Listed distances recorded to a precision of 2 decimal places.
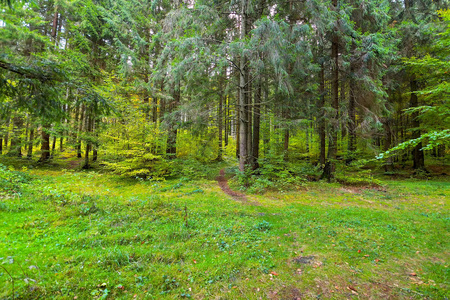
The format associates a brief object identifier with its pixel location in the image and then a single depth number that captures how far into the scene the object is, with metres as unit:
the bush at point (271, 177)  8.27
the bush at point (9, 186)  5.62
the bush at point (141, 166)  8.74
